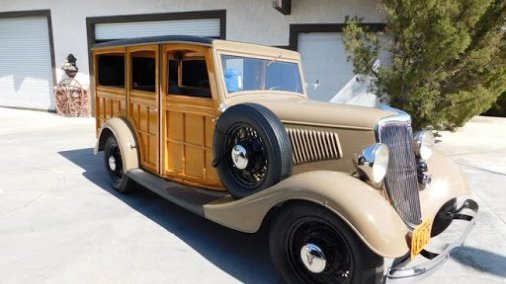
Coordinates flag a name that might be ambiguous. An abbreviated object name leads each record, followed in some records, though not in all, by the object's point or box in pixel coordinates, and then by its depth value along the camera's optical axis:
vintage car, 2.49
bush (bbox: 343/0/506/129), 6.49
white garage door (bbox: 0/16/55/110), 12.85
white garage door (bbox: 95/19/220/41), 10.48
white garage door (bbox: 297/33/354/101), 9.08
